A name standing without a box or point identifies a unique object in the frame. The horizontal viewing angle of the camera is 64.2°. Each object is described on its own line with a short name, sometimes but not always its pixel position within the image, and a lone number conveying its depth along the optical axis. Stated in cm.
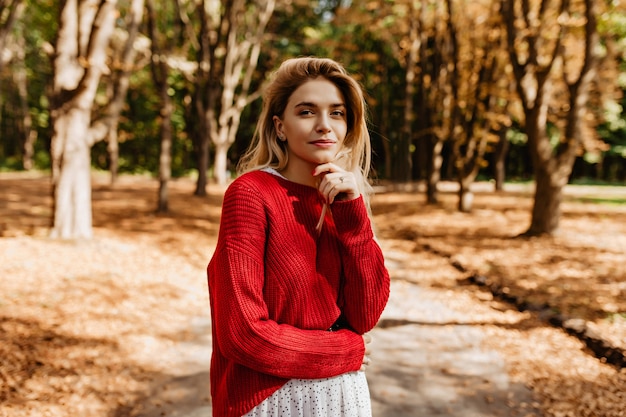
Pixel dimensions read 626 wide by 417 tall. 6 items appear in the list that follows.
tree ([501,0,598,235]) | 994
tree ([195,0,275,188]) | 1783
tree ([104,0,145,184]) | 985
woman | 146
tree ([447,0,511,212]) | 1434
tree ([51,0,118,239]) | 871
